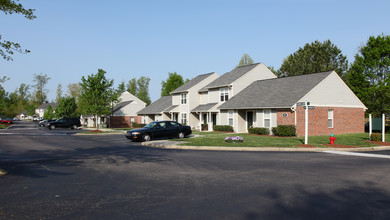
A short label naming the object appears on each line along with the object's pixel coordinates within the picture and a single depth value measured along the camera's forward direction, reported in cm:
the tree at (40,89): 13862
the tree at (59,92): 12825
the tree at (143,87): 12444
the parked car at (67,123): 5031
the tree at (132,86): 12194
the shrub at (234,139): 1894
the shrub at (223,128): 3198
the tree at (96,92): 4009
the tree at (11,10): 938
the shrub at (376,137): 1933
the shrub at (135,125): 5267
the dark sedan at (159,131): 2177
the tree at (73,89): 9750
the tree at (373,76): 3356
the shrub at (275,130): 2613
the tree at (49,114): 10081
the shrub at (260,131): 2707
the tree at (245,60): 7294
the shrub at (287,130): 2449
